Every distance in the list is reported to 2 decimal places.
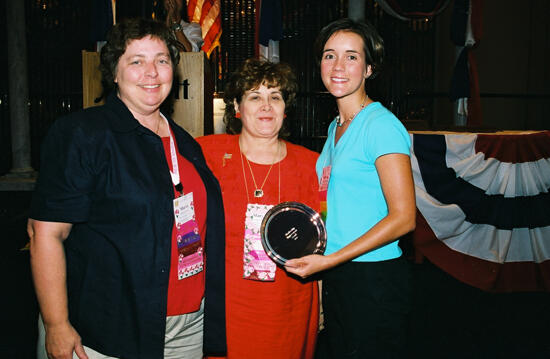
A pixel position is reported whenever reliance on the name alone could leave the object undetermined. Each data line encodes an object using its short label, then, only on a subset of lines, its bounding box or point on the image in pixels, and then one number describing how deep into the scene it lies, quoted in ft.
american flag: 14.28
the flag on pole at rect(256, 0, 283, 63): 18.20
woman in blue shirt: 4.64
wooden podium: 9.11
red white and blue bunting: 11.90
